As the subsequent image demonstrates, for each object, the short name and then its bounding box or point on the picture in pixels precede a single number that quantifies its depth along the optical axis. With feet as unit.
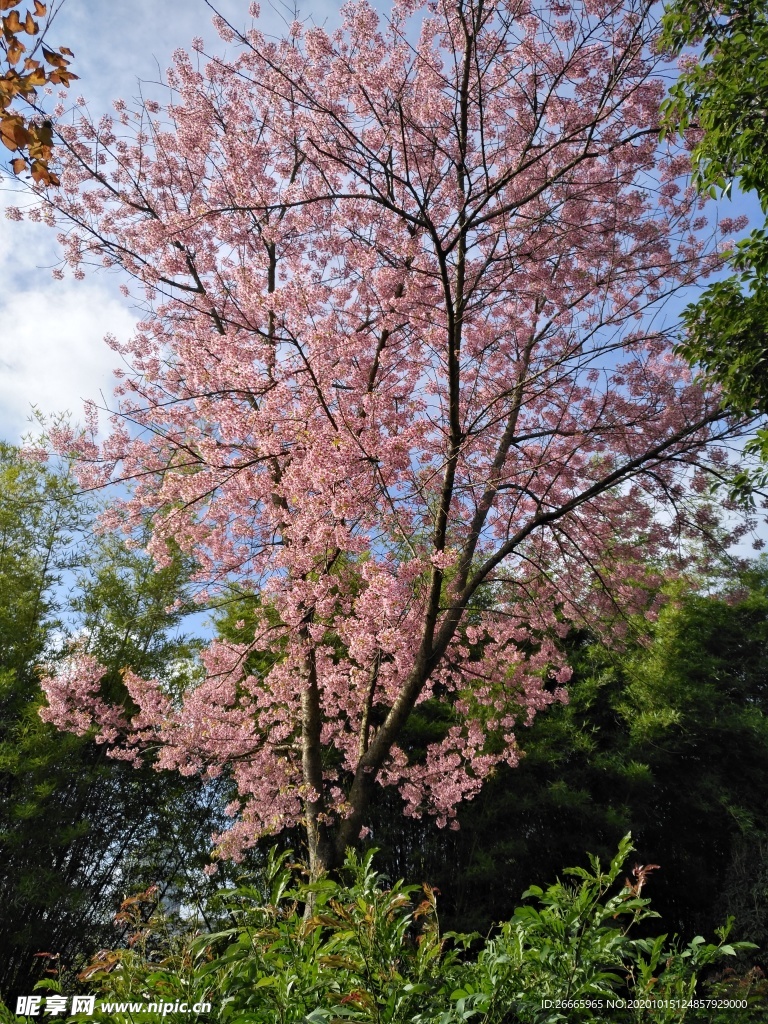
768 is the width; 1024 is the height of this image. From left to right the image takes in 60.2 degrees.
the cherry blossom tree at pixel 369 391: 14.73
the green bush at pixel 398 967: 5.76
